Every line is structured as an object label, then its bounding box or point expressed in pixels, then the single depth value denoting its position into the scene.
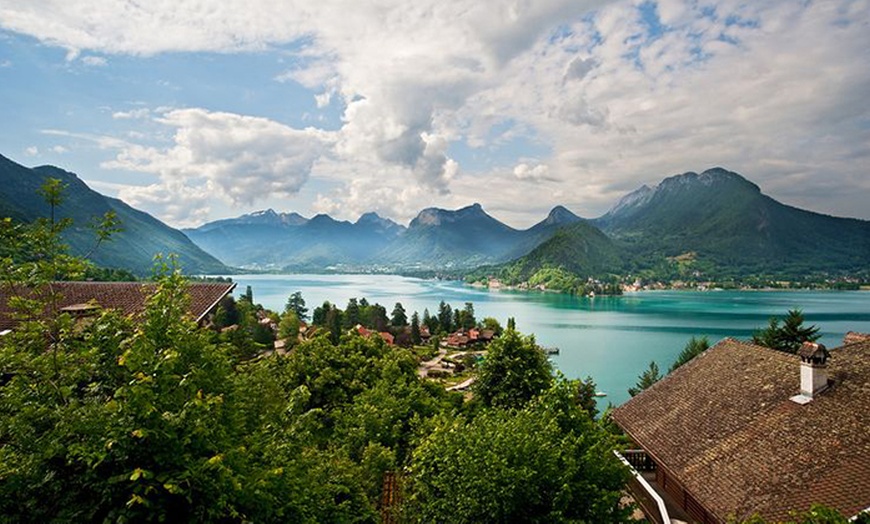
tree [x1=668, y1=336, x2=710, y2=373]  43.88
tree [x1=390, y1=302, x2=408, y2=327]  83.81
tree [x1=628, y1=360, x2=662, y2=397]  41.59
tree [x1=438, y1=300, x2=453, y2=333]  88.94
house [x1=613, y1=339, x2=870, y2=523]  9.77
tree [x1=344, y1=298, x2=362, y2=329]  80.69
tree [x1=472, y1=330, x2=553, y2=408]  17.28
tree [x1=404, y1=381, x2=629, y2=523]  7.08
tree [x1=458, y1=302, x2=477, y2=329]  88.75
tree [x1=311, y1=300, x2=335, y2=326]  80.29
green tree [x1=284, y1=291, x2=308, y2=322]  98.06
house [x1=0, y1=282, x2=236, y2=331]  17.84
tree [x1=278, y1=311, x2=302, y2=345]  63.34
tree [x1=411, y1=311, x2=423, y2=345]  76.25
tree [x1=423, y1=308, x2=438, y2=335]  87.34
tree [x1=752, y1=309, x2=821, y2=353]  35.09
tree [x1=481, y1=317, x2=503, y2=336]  81.25
